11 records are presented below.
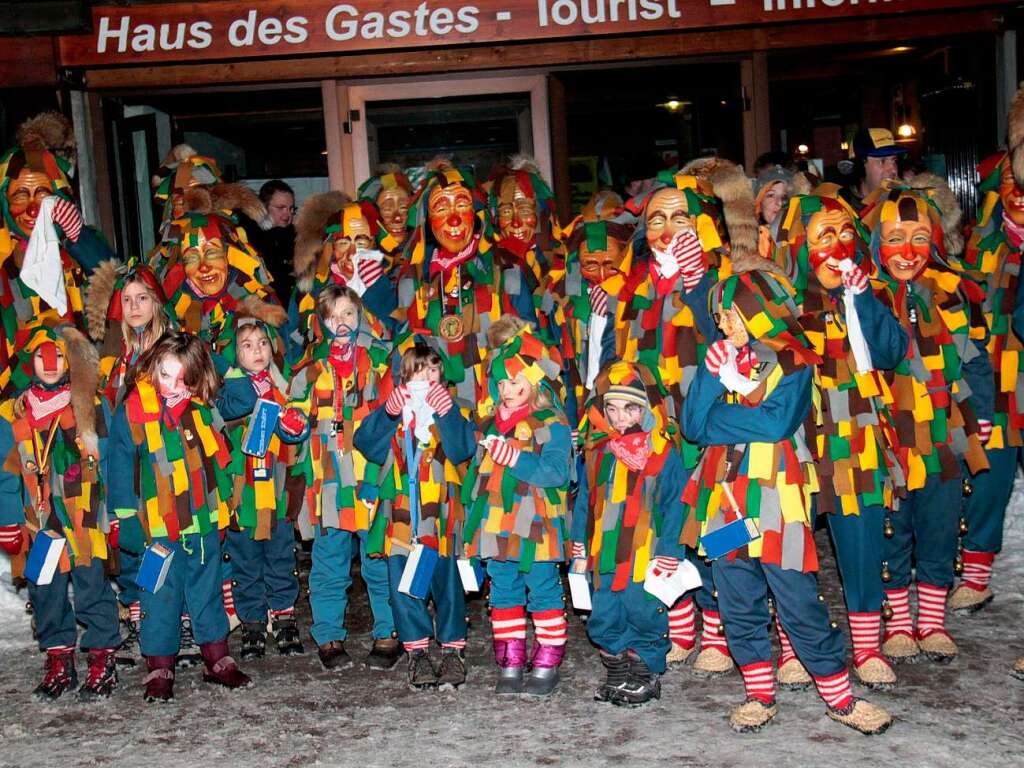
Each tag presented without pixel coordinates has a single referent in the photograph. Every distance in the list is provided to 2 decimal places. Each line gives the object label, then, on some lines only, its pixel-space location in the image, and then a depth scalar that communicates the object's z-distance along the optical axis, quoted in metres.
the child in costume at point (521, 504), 4.90
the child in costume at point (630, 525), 4.80
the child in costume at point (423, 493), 5.05
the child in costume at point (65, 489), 5.20
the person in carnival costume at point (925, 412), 4.99
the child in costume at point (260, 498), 5.47
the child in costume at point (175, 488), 5.04
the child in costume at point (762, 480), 4.30
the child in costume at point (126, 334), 5.31
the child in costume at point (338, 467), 5.32
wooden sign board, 8.12
